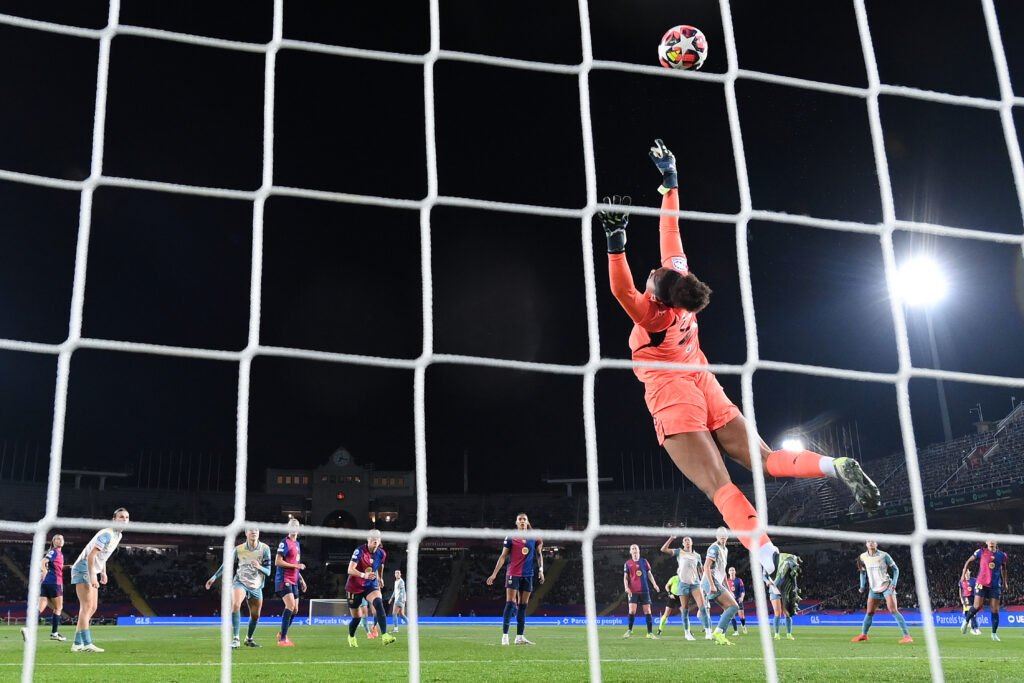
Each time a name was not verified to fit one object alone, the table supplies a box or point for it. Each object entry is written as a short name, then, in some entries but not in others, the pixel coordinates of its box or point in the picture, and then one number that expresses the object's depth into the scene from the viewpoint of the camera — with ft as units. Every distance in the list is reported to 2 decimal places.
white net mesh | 9.09
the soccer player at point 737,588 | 42.69
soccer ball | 16.58
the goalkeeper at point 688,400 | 13.34
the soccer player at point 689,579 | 34.60
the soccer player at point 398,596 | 48.19
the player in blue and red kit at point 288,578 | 30.40
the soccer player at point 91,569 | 25.23
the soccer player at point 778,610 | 32.54
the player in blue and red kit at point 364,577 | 29.89
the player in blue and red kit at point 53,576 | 32.19
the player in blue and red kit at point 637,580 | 38.50
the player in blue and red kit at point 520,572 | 29.91
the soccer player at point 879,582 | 31.76
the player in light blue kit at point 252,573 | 28.58
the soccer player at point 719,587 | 29.19
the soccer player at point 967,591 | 40.55
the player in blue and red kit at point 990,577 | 36.24
